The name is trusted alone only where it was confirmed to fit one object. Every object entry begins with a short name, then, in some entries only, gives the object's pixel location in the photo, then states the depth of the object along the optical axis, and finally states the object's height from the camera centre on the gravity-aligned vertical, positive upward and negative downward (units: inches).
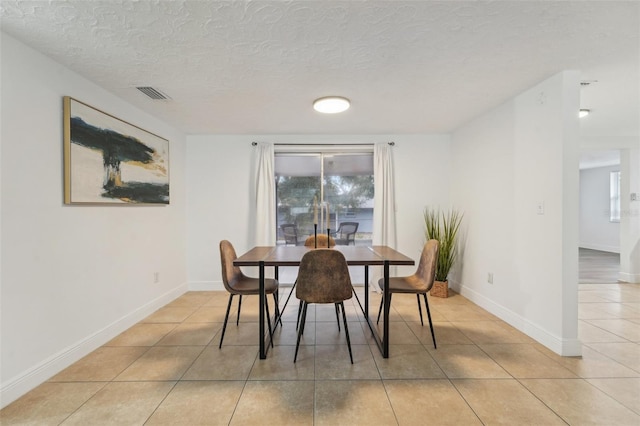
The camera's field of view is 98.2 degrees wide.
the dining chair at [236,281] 96.7 -26.7
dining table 88.2 -16.2
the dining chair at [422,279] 96.6 -26.0
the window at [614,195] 285.7 +16.4
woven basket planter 147.3 -41.4
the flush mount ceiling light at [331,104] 108.1 +42.9
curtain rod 167.2 +41.0
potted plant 148.6 -13.8
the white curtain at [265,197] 162.1 +8.7
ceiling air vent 101.2 +45.3
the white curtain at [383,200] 164.2 +6.9
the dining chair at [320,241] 129.0 -14.0
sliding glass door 175.5 +13.8
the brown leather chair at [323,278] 84.0 -20.4
